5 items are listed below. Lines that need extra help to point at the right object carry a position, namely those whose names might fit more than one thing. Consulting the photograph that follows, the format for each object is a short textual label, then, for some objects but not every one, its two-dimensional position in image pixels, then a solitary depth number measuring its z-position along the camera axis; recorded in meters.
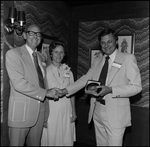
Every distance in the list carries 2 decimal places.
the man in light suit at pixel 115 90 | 2.56
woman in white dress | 2.91
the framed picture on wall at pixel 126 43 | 4.01
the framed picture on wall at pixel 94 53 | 4.34
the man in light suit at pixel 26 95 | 2.43
